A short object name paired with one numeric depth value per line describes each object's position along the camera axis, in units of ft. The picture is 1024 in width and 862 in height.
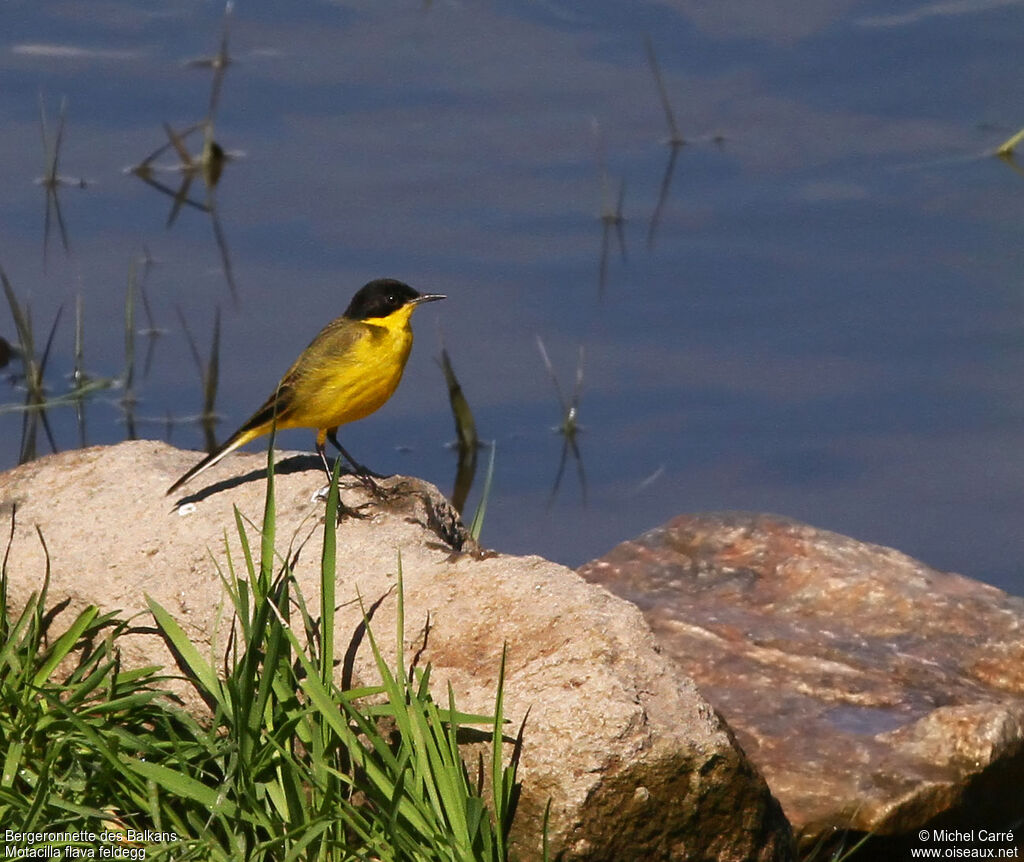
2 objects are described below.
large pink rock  38.47
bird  46.01
